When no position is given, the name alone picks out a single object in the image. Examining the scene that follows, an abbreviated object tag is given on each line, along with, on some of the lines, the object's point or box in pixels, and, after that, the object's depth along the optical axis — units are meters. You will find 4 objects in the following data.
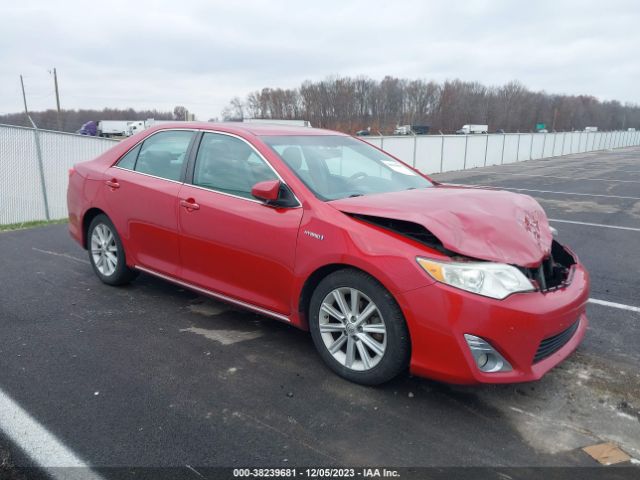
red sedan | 2.80
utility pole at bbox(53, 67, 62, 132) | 46.47
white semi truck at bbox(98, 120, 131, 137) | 51.33
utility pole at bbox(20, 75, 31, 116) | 56.58
